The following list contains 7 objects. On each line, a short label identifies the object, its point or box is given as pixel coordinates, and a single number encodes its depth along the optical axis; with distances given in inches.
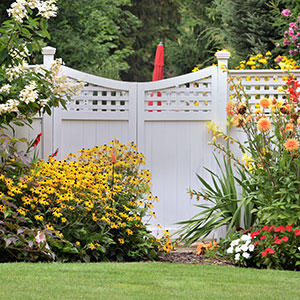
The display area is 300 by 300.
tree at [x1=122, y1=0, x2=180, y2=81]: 1918.7
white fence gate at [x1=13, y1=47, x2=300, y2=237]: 554.1
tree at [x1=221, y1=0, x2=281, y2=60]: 934.8
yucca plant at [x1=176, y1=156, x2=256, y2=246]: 497.8
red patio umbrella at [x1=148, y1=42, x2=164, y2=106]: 751.4
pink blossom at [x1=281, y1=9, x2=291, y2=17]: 781.9
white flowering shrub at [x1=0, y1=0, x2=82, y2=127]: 448.9
